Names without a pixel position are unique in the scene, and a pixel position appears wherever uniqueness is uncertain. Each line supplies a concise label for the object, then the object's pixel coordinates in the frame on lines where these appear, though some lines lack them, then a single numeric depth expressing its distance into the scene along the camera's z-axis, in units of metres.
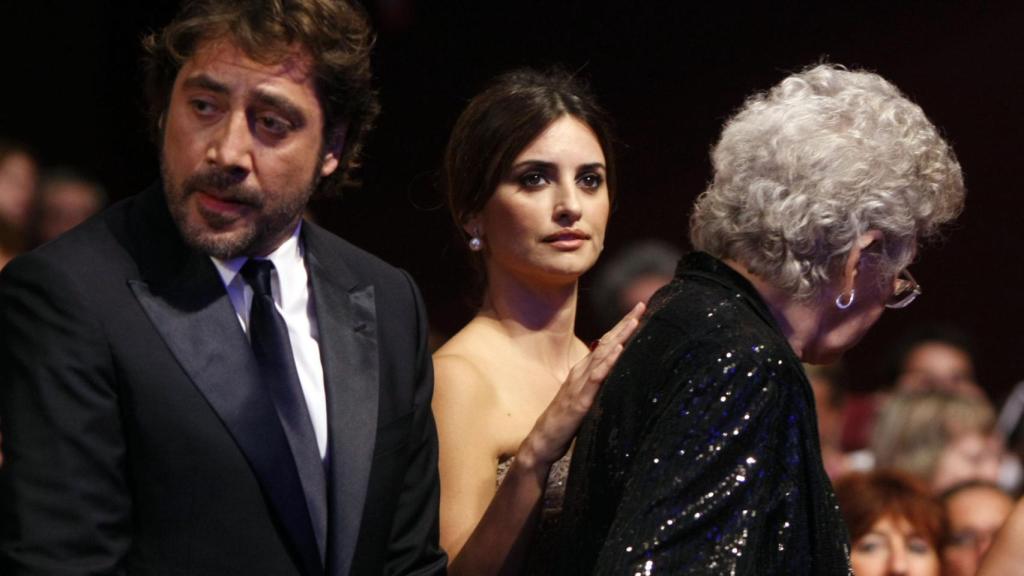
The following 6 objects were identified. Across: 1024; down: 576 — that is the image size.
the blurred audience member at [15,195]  6.88
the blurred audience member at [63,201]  7.43
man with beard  3.49
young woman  4.92
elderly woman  3.34
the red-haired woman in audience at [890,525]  6.29
